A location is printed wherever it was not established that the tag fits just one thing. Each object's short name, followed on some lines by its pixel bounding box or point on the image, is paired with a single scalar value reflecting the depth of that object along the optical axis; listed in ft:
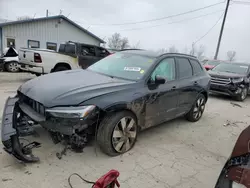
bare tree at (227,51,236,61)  171.07
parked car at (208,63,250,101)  27.04
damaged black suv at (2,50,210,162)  8.49
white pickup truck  25.52
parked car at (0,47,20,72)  36.73
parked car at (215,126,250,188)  4.90
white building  50.21
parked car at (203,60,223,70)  45.96
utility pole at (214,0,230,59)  66.80
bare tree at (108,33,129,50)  149.53
